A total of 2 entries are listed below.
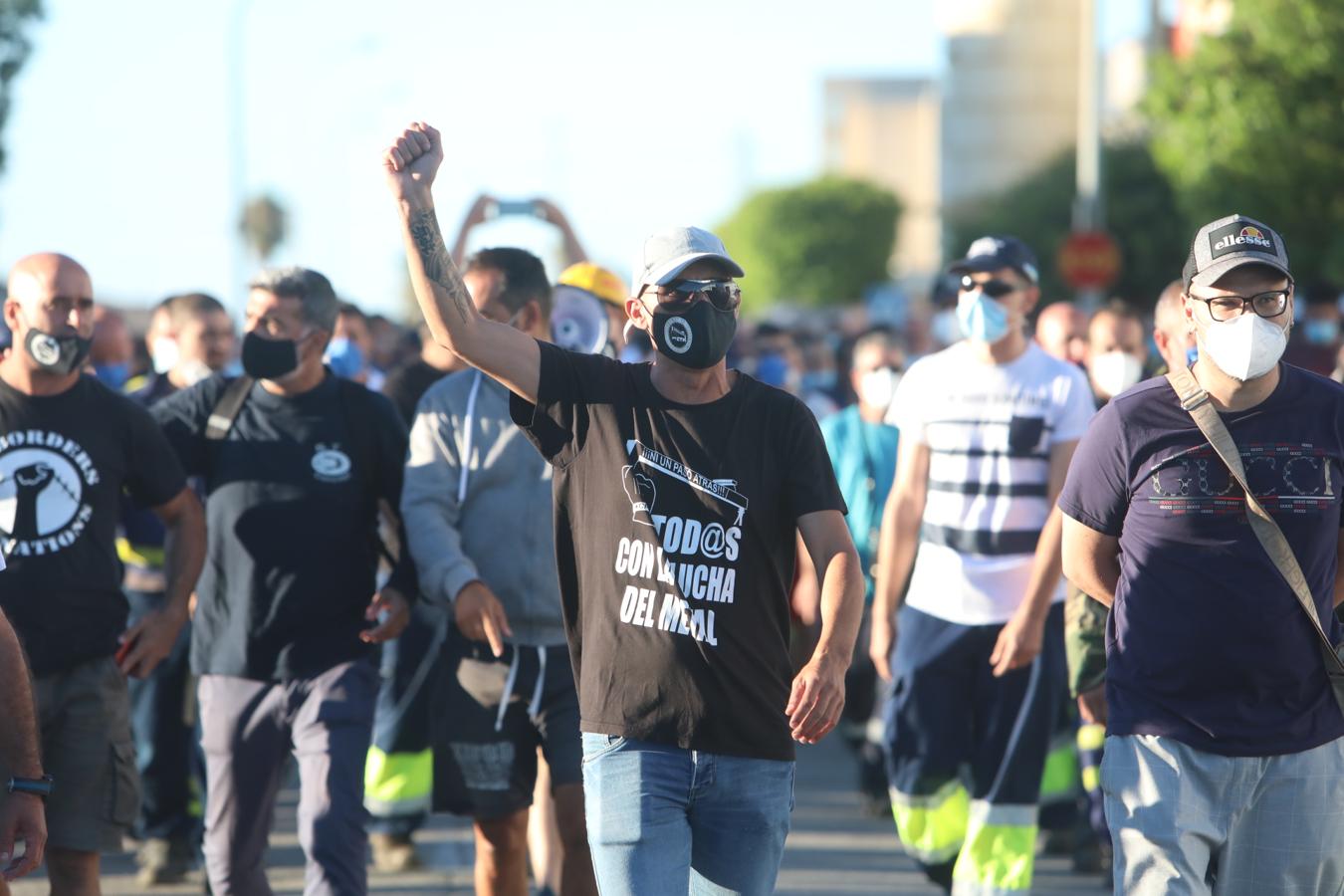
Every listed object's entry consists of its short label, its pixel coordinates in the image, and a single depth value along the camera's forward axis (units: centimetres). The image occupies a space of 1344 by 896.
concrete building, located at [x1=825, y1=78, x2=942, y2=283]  15938
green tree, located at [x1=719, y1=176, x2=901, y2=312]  10581
